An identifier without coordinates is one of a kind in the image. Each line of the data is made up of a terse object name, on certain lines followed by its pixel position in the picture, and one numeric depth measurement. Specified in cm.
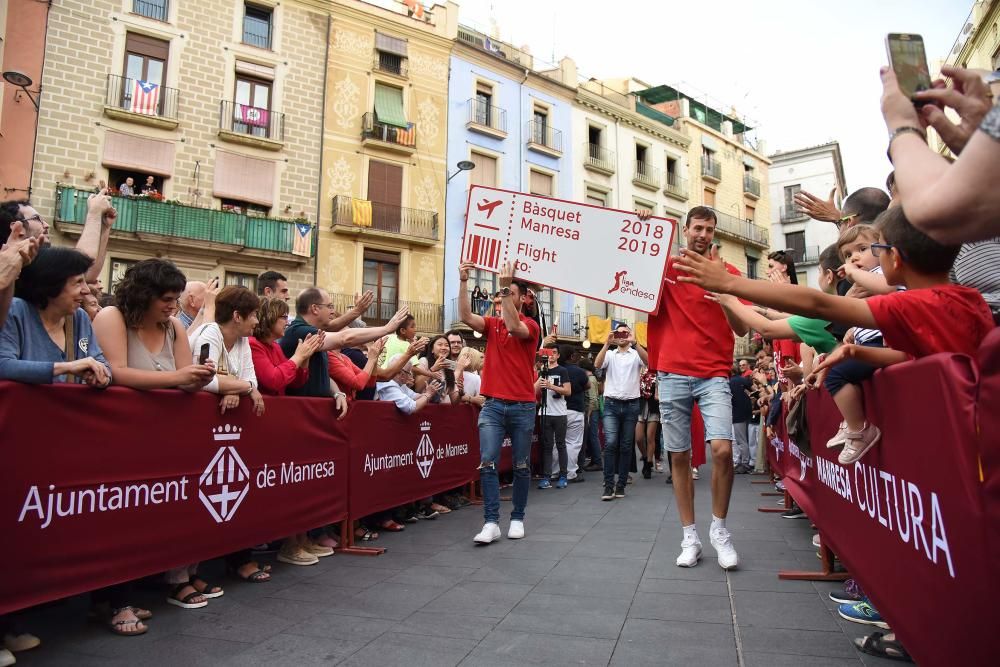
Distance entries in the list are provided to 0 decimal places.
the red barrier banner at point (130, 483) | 275
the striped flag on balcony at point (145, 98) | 1880
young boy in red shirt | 191
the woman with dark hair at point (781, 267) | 429
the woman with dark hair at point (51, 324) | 289
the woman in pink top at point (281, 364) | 448
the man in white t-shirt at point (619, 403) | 792
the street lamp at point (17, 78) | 1638
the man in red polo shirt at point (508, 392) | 532
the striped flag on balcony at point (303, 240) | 2055
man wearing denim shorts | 421
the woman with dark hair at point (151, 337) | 333
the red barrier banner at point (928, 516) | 146
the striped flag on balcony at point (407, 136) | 2306
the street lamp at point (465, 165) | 2265
